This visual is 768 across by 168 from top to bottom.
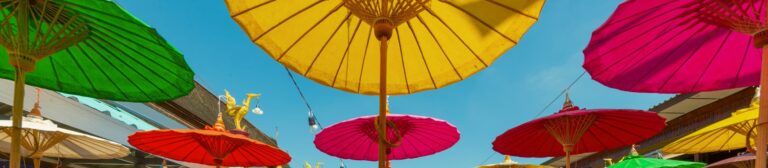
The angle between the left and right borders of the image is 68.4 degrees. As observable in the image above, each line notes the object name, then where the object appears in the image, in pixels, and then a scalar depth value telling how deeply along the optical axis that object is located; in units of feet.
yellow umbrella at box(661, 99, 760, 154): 18.07
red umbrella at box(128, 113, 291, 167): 18.79
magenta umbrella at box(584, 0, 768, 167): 7.68
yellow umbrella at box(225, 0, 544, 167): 8.57
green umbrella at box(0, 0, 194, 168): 7.08
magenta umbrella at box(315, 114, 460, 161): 19.03
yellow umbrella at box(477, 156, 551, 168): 29.37
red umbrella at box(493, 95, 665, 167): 16.51
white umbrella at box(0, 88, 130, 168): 20.72
